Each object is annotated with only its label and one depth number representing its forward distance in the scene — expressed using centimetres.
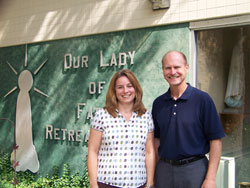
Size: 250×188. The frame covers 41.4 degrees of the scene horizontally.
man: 257
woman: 266
